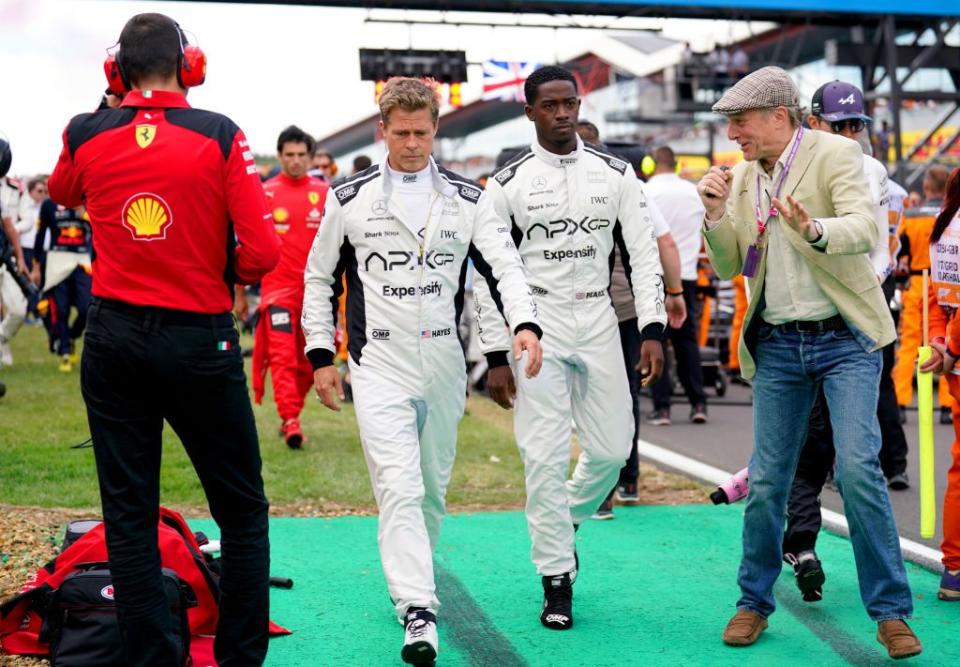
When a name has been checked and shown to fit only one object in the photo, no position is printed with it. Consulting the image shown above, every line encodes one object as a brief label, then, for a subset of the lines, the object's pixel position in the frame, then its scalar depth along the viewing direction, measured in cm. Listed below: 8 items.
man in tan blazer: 479
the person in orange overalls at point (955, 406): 565
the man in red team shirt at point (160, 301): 396
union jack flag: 2875
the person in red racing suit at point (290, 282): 945
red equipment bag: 468
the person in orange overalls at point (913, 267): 1143
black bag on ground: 439
